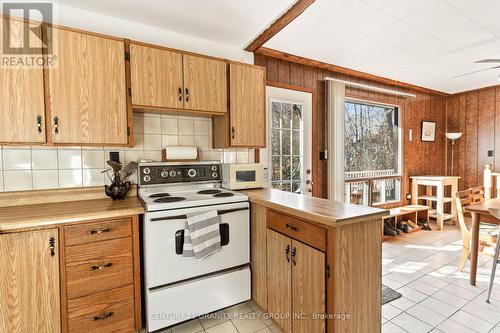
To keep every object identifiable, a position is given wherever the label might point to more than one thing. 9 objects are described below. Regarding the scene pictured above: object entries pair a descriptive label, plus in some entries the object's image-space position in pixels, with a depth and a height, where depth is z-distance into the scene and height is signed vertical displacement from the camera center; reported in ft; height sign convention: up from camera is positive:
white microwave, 7.47 -0.49
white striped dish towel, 5.55 -1.70
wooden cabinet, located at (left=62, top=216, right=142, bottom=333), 4.89 -2.38
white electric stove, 5.39 -2.22
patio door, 9.43 +0.76
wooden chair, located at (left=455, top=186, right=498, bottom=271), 7.85 -2.45
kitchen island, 4.16 -1.97
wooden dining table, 7.37 -2.22
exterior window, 12.28 +0.26
